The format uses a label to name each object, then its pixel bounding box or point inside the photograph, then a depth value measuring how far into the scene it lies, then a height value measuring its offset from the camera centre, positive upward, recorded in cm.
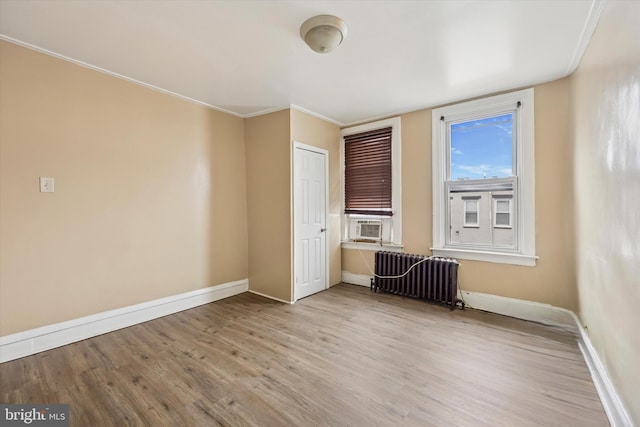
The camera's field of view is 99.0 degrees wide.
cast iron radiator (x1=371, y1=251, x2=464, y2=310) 347 -88
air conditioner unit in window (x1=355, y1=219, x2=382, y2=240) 435 -28
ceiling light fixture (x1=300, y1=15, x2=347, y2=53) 198 +137
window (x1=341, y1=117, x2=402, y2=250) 412 +51
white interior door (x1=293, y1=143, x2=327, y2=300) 380 -11
